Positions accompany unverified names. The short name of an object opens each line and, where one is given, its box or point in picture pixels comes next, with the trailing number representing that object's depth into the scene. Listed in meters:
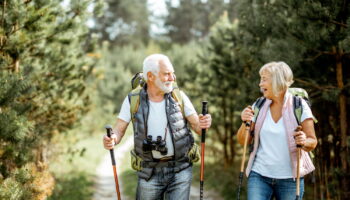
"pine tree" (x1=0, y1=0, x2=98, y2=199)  4.46
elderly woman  3.65
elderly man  3.76
